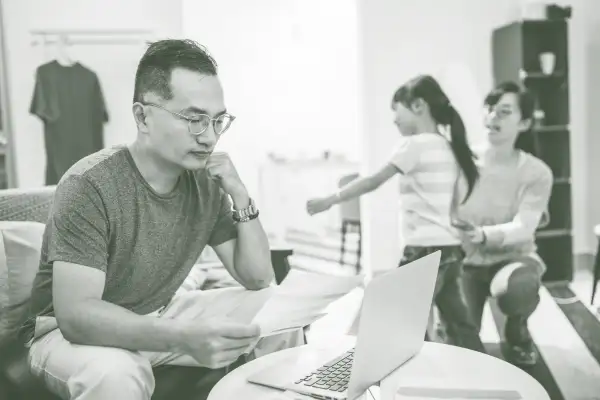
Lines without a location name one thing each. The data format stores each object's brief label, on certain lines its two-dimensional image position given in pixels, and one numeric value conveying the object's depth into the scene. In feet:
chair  13.81
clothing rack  13.69
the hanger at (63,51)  13.70
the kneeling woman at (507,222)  8.26
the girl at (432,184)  7.93
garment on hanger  13.33
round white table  3.90
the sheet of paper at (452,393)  3.64
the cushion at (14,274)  5.57
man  4.18
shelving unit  13.84
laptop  3.37
